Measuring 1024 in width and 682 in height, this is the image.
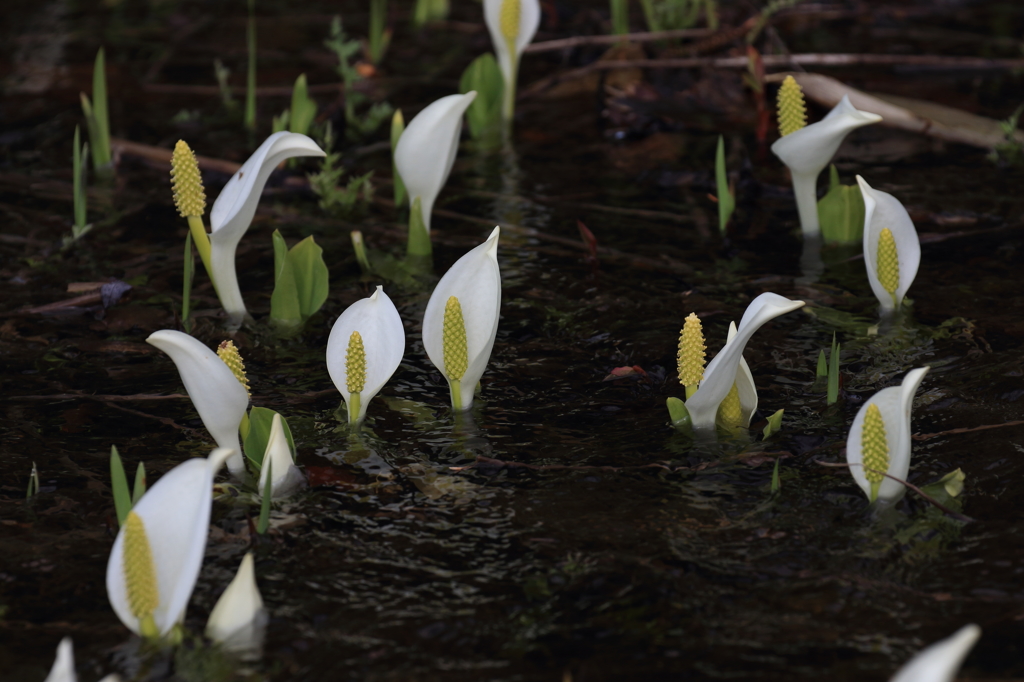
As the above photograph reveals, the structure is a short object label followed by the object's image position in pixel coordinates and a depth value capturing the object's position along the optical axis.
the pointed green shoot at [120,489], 4.93
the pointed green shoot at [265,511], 4.95
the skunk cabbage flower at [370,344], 5.06
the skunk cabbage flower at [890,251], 5.15
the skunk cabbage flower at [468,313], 5.06
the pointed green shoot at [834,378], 5.06
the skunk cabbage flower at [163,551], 4.88
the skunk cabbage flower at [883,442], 4.95
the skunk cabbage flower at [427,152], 5.24
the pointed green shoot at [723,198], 5.25
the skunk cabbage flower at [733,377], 4.98
